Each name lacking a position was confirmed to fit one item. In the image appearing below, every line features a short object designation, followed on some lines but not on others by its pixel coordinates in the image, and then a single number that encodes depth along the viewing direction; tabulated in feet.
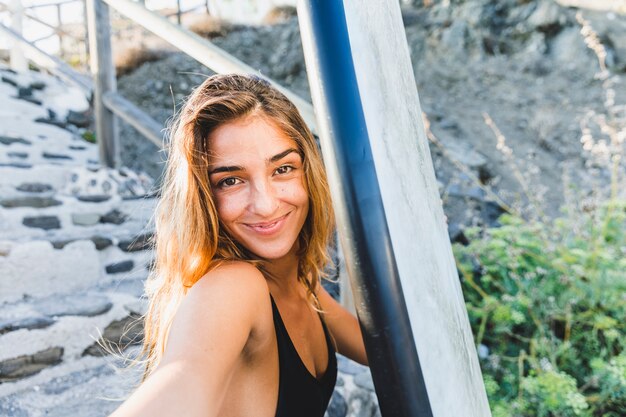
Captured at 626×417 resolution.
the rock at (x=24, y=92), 16.57
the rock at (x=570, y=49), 26.12
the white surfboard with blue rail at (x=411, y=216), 1.99
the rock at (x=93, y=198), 9.08
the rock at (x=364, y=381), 5.63
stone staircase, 5.45
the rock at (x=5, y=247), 6.57
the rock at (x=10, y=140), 11.88
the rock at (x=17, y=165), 9.46
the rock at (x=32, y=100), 16.26
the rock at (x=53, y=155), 12.37
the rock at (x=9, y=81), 16.96
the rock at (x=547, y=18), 27.43
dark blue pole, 1.95
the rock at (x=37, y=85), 17.59
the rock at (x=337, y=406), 5.44
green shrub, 6.23
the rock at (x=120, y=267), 7.95
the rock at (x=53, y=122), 15.26
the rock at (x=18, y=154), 11.41
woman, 2.43
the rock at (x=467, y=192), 14.83
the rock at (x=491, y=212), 14.32
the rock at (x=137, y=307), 6.75
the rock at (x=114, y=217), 9.25
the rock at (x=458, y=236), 11.78
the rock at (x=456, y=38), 27.91
